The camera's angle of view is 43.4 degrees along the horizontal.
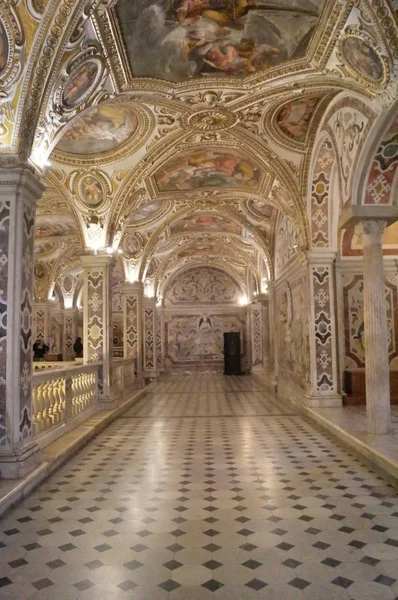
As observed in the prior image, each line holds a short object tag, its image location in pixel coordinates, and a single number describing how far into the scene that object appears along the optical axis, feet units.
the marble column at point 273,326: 64.44
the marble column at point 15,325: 21.97
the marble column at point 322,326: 44.34
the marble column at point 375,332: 30.25
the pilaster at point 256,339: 92.99
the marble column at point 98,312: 45.52
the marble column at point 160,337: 104.27
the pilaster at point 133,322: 69.87
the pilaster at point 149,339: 84.28
